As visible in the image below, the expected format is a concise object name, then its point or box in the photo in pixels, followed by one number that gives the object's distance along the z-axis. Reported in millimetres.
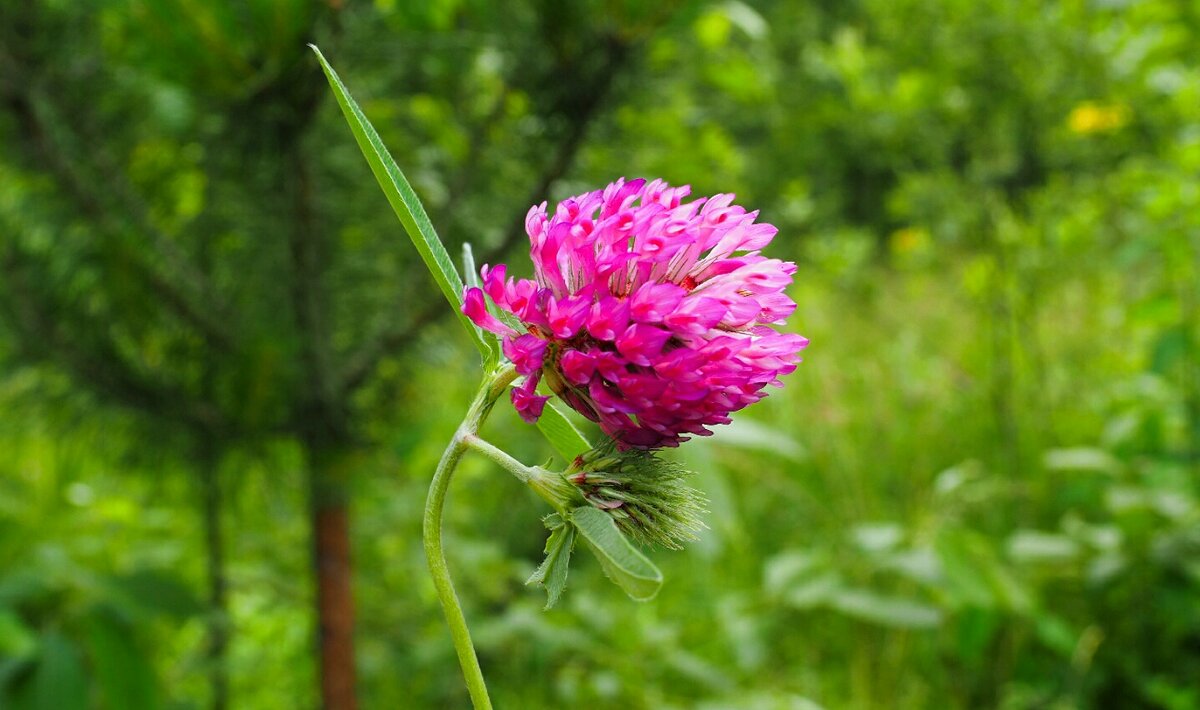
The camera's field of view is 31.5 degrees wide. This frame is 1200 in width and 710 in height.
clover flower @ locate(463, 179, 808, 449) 210
